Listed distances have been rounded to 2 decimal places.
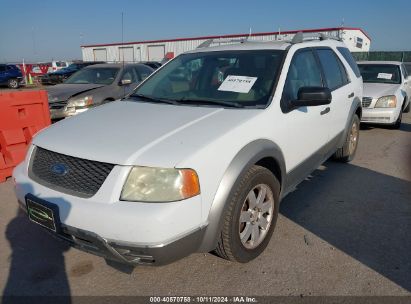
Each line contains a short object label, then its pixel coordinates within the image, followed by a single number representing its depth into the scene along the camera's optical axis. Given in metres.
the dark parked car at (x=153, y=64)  15.66
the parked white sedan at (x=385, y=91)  7.32
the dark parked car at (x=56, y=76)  19.82
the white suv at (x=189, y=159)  2.17
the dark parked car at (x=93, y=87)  7.27
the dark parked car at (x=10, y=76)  20.41
